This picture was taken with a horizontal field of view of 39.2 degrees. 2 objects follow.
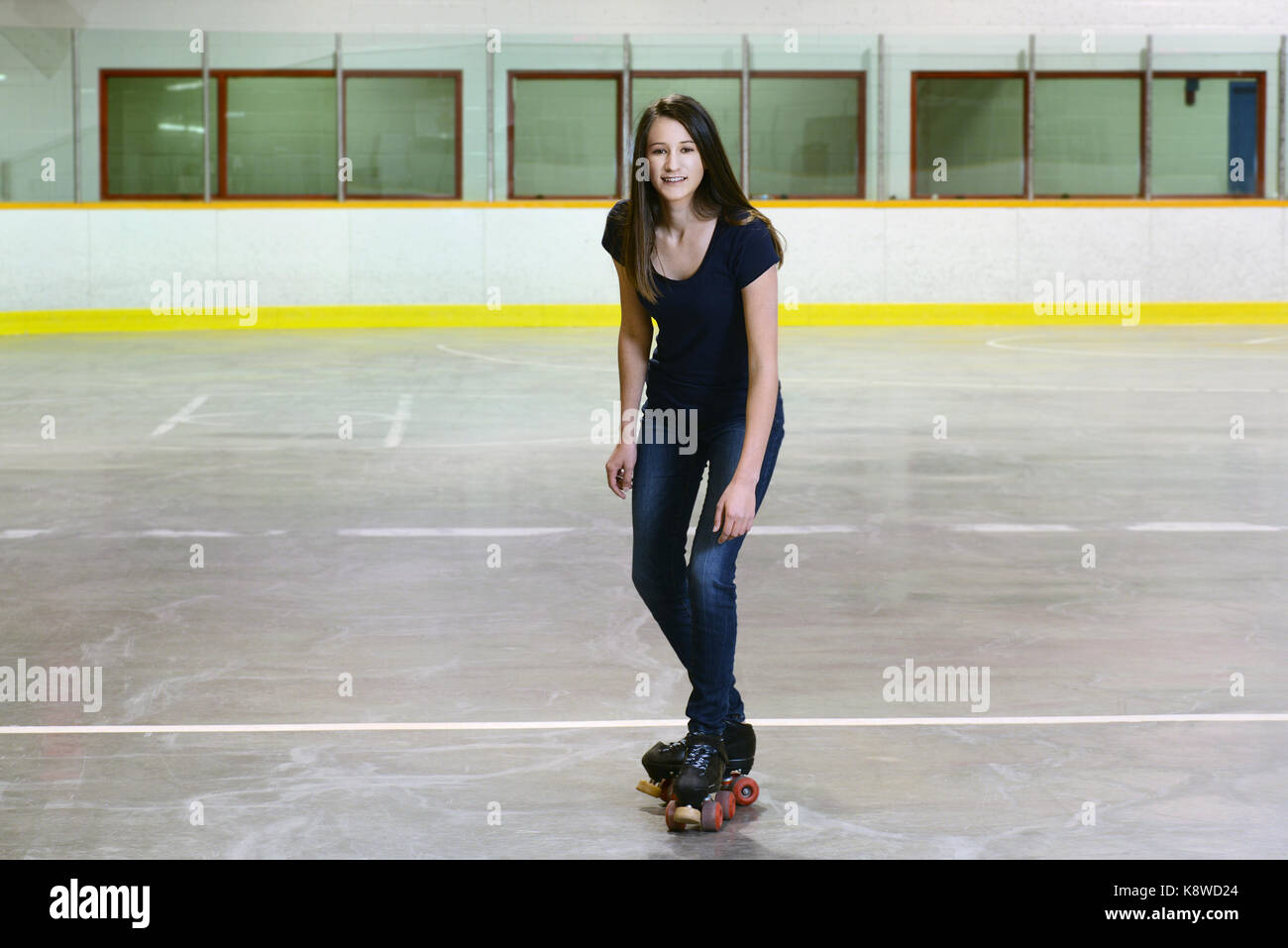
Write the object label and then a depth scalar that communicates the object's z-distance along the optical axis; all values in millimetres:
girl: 4152
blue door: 23531
